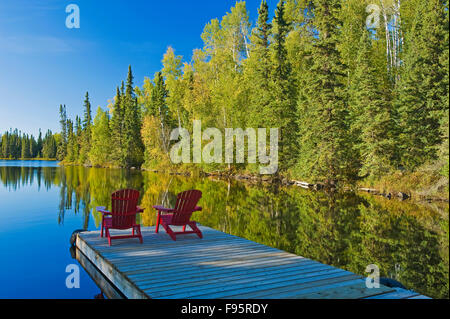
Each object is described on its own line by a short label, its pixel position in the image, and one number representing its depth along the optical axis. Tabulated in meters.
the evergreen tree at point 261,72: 26.41
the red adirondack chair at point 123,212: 6.07
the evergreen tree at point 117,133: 47.66
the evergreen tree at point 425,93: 17.33
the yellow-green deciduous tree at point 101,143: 52.38
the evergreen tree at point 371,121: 18.88
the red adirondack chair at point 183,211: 6.50
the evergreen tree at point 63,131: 74.65
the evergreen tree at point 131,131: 45.50
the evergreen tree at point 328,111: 20.88
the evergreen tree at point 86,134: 60.15
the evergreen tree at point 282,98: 25.52
